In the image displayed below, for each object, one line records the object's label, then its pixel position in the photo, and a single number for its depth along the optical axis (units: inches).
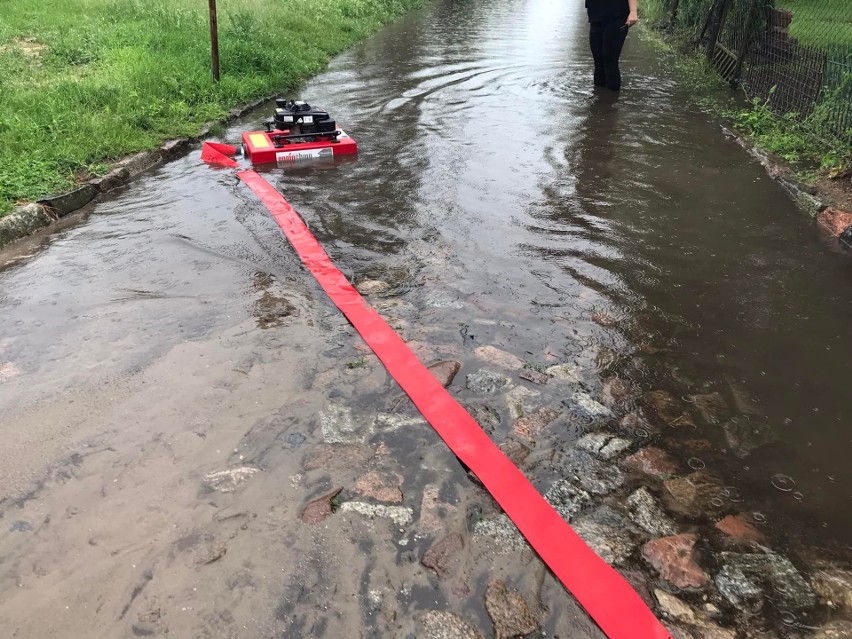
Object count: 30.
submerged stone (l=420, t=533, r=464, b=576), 84.8
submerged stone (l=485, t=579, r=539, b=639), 76.9
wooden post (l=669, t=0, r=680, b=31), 605.5
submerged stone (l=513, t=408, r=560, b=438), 109.8
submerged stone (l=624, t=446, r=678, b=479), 101.4
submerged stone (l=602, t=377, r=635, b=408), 117.1
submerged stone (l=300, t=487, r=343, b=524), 91.3
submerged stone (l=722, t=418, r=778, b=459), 106.7
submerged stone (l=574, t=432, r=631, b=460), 105.0
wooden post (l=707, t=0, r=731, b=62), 431.2
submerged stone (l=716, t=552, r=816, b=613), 81.3
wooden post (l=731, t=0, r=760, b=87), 366.9
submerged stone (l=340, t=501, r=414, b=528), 91.7
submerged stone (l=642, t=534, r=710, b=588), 84.0
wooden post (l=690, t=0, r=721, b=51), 450.6
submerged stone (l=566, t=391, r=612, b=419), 113.8
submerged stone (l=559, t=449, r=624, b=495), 98.7
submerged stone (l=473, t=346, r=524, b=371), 127.5
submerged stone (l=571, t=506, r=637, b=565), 87.6
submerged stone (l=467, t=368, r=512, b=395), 120.6
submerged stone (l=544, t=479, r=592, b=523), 94.3
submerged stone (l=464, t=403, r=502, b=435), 111.1
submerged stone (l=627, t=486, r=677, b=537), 91.4
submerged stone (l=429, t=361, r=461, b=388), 122.5
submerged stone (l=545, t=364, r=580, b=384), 123.3
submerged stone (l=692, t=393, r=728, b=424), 113.4
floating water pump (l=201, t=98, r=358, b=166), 246.2
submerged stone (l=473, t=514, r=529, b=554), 88.5
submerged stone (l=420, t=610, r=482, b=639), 76.0
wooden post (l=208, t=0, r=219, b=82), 300.2
